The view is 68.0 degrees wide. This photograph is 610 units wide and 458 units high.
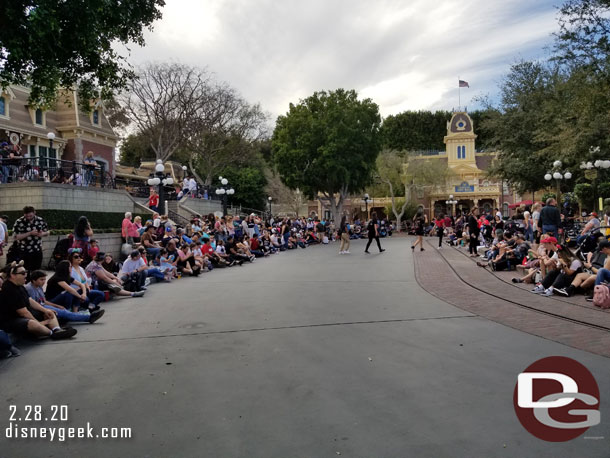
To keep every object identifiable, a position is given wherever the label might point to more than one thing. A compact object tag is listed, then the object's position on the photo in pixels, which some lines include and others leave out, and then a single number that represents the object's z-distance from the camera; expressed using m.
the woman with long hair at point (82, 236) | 10.21
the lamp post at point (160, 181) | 19.70
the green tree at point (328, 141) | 36.78
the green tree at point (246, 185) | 47.97
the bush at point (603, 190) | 22.12
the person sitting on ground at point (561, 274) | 8.88
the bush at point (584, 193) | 24.97
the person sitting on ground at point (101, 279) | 9.29
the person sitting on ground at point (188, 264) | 12.98
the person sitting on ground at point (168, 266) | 12.12
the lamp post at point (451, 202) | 54.48
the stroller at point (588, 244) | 10.60
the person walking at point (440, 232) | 21.17
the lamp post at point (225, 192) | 29.50
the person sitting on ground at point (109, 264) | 10.12
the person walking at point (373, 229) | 19.44
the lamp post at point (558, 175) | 19.91
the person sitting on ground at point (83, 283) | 7.95
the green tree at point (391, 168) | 50.19
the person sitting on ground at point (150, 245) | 13.02
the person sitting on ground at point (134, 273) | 9.88
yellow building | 57.69
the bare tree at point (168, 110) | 33.56
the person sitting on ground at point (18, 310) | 5.94
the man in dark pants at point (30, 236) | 9.01
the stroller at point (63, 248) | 9.91
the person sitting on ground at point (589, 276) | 8.31
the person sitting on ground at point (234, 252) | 16.39
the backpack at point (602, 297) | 7.52
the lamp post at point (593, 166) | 19.19
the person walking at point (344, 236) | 19.64
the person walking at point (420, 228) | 19.58
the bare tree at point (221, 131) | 35.81
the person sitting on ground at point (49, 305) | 6.81
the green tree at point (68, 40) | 6.39
